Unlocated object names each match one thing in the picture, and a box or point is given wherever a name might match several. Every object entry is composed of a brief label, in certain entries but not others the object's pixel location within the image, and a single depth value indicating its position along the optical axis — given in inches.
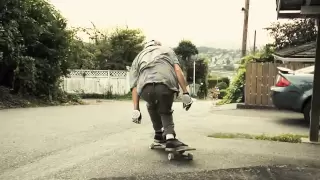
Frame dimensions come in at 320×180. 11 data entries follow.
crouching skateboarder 194.5
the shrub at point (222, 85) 1688.0
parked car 350.9
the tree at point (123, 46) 1236.5
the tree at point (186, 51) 1533.0
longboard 190.5
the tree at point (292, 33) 812.6
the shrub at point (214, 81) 1861.5
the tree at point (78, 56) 735.1
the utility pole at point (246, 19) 983.6
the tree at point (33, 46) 557.0
